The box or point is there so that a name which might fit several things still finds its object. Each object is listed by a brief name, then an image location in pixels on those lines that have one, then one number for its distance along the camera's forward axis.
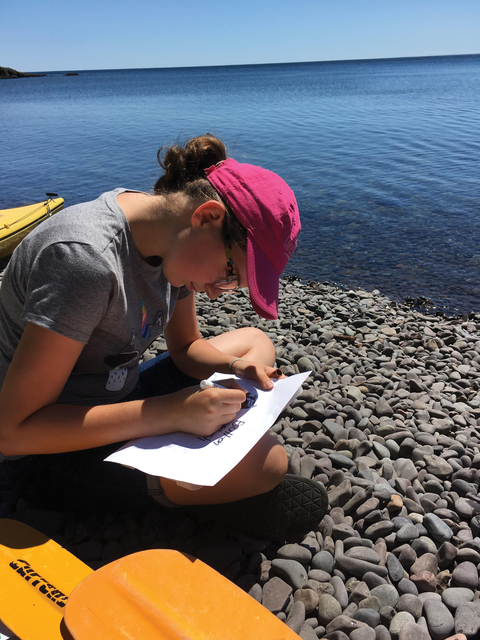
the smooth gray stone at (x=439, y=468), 2.58
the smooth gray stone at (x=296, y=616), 1.81
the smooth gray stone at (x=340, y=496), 2.39
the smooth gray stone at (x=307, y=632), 1.77
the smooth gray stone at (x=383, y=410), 3.16
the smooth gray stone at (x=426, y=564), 2.05
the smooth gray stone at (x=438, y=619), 1.78
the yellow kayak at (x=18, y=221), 6.80
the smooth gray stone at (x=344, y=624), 1.79
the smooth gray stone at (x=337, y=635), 1.75
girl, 1.60
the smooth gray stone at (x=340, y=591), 1.92
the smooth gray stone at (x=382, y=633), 1.76
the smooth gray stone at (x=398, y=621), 1.79
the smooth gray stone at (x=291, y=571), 1.98
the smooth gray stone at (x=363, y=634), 1.75
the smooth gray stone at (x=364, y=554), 2.08
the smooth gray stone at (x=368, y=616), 1.83
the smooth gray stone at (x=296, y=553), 2.08
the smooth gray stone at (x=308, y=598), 1.89
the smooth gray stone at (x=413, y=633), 1.74
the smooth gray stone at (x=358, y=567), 2.02
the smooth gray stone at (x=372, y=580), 1.98
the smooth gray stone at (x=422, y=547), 2.13
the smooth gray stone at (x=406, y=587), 1.96
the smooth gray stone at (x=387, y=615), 1.85
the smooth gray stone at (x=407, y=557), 2.07
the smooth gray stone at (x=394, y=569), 2.01
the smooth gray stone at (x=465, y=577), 1.98
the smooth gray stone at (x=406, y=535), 2.17
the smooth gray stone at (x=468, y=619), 1.77
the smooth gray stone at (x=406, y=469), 2.58
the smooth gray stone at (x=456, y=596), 1.89
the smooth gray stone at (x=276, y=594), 1.88
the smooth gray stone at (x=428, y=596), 1.91
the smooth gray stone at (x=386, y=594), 1.90
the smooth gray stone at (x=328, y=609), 1.85
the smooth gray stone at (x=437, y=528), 2.17
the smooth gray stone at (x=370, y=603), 1.89
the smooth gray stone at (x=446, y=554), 2.08
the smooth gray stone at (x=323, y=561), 2.06
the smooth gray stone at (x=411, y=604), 1.87
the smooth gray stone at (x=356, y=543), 2.16
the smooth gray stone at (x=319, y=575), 2.01
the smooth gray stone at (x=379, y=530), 2.21
